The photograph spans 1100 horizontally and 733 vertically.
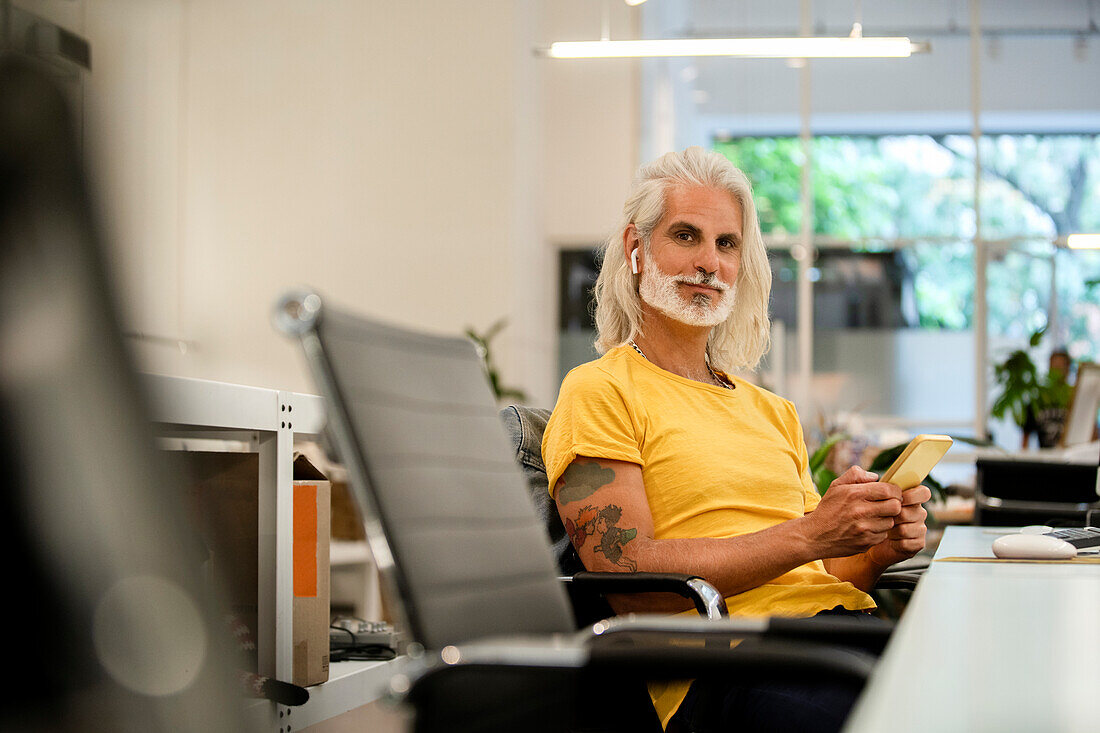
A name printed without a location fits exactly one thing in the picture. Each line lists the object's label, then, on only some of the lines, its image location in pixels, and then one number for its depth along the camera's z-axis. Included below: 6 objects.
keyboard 1.62
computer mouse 1.42
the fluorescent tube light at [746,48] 4.41
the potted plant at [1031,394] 6.15
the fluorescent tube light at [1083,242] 5.76
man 1.52
